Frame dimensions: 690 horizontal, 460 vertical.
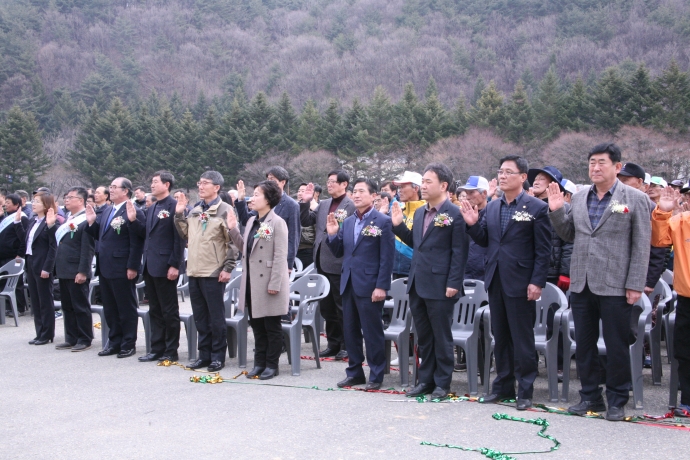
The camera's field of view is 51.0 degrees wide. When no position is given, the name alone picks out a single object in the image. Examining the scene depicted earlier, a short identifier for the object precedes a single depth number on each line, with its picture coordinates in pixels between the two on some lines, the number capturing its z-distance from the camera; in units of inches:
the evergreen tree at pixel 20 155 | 1925.4
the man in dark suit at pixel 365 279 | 272.1
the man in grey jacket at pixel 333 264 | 333.1
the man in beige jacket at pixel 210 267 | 309.4
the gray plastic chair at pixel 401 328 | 273.3
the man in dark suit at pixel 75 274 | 359.9
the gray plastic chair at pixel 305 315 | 300.2
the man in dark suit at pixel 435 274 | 250.2
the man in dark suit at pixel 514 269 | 236.8
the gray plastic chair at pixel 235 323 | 316.2
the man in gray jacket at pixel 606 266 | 217.3
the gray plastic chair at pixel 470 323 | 257.1
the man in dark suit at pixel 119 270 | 342.6
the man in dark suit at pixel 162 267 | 327.3
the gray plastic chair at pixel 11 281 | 446.6
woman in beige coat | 289.0
